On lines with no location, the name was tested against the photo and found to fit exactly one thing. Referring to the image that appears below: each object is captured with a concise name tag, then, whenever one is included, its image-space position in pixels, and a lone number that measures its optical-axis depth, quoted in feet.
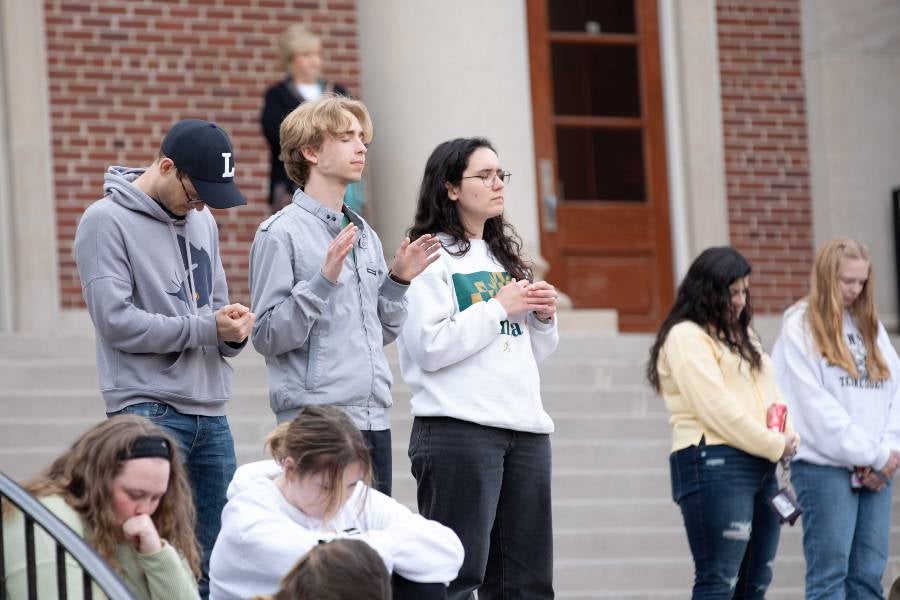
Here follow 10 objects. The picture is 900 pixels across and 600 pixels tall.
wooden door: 78.77
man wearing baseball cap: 32.46
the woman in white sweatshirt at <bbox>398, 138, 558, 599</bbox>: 33.78
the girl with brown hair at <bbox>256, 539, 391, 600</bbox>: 23.13
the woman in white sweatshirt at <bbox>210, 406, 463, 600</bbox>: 28.76
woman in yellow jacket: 39.76
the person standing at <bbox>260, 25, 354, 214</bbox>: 63.15
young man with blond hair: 32.82
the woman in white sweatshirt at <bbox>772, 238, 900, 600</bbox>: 42.35
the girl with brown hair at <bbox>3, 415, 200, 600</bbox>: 27.36
